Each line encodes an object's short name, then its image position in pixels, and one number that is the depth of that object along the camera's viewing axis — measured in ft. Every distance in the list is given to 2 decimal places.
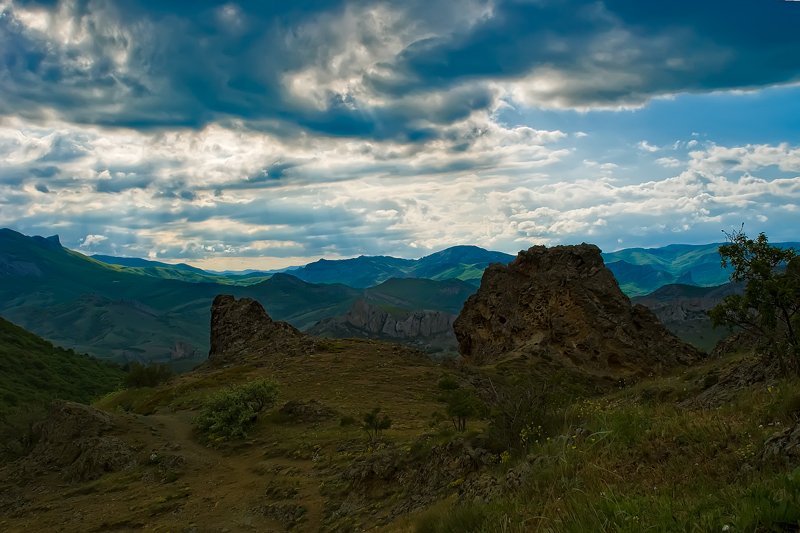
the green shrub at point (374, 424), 61.00
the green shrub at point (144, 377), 180.75
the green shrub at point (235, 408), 77.25
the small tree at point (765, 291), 37.52
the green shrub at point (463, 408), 52.90
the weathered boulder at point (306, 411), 79.61
